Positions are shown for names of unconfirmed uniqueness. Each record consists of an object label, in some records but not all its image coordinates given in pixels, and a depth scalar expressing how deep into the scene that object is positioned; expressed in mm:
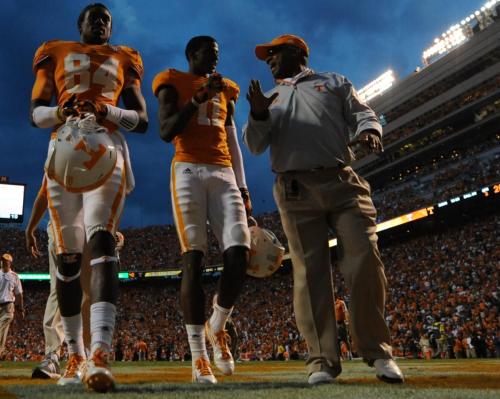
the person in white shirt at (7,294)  8555
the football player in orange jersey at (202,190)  3621
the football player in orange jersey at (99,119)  2926
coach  3180
